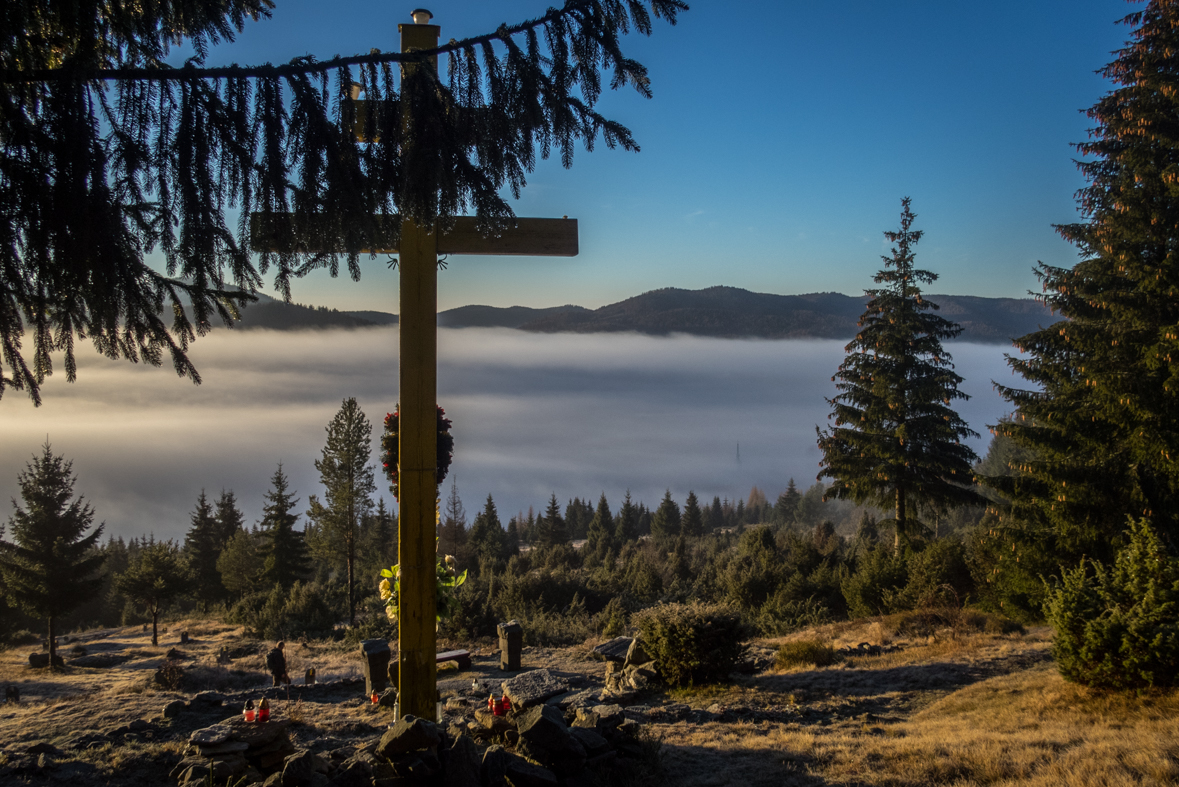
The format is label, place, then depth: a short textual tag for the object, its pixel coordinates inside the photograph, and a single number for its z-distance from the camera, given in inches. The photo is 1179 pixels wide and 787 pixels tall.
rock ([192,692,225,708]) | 282.0
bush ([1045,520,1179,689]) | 231.3
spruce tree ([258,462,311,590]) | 1211.2
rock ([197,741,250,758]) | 180.5
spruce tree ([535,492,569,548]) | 1774.1
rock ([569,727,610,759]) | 184.9
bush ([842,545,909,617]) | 690.8
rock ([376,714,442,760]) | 158.9
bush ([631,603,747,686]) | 324.8
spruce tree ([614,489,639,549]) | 1782.5
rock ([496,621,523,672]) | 398.6
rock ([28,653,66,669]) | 730.8
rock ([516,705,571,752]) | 179.0
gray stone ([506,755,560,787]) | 163.2
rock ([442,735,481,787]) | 155.9
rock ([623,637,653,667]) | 355.6
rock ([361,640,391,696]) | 332.8
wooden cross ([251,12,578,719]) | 192.5
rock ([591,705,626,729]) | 203.2
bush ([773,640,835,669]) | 377.7
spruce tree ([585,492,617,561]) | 1544.5
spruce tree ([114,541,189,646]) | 930.7
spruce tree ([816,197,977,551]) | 829.8
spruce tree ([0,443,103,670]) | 806.5
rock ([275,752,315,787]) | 151.9
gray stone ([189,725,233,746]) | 180.5
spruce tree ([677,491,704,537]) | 2095.2
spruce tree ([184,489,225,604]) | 1398.9
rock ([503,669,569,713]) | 245.9
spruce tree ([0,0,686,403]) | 104.7
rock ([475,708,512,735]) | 219.1
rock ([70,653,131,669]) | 740.3
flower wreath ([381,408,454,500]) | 223.8
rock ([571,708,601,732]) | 201.9
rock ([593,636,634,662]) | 376.5
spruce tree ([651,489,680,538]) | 2065.7
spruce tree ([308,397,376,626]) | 1030.4
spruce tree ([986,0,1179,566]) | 486.9
